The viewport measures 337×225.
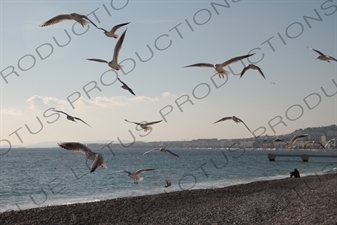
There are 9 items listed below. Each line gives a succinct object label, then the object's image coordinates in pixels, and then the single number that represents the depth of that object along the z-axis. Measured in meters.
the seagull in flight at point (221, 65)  7.74
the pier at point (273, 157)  83.43
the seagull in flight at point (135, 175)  9.30
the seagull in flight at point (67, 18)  6.65
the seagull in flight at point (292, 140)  9.92
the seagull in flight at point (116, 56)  6.78
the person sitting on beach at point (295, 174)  35.40
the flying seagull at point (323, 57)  7.62
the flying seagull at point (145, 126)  7.48
